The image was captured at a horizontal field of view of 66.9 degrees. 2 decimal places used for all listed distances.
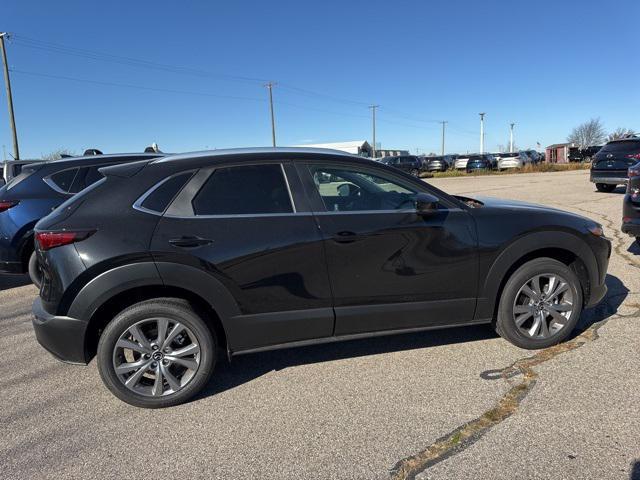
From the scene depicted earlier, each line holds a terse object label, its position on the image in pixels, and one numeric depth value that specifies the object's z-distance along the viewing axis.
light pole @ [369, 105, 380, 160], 74.51
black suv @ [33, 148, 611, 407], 3.17
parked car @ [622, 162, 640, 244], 6.33
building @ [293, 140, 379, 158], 79.91
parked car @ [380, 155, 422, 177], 34.72
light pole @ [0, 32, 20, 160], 29.15
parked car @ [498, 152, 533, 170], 36.06
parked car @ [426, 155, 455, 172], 38.50
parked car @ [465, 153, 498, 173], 37.12
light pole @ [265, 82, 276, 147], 57.57
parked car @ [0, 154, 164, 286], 5.90
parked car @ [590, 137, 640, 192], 13.77
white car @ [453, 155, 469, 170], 38.66
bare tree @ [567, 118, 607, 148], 96.00
